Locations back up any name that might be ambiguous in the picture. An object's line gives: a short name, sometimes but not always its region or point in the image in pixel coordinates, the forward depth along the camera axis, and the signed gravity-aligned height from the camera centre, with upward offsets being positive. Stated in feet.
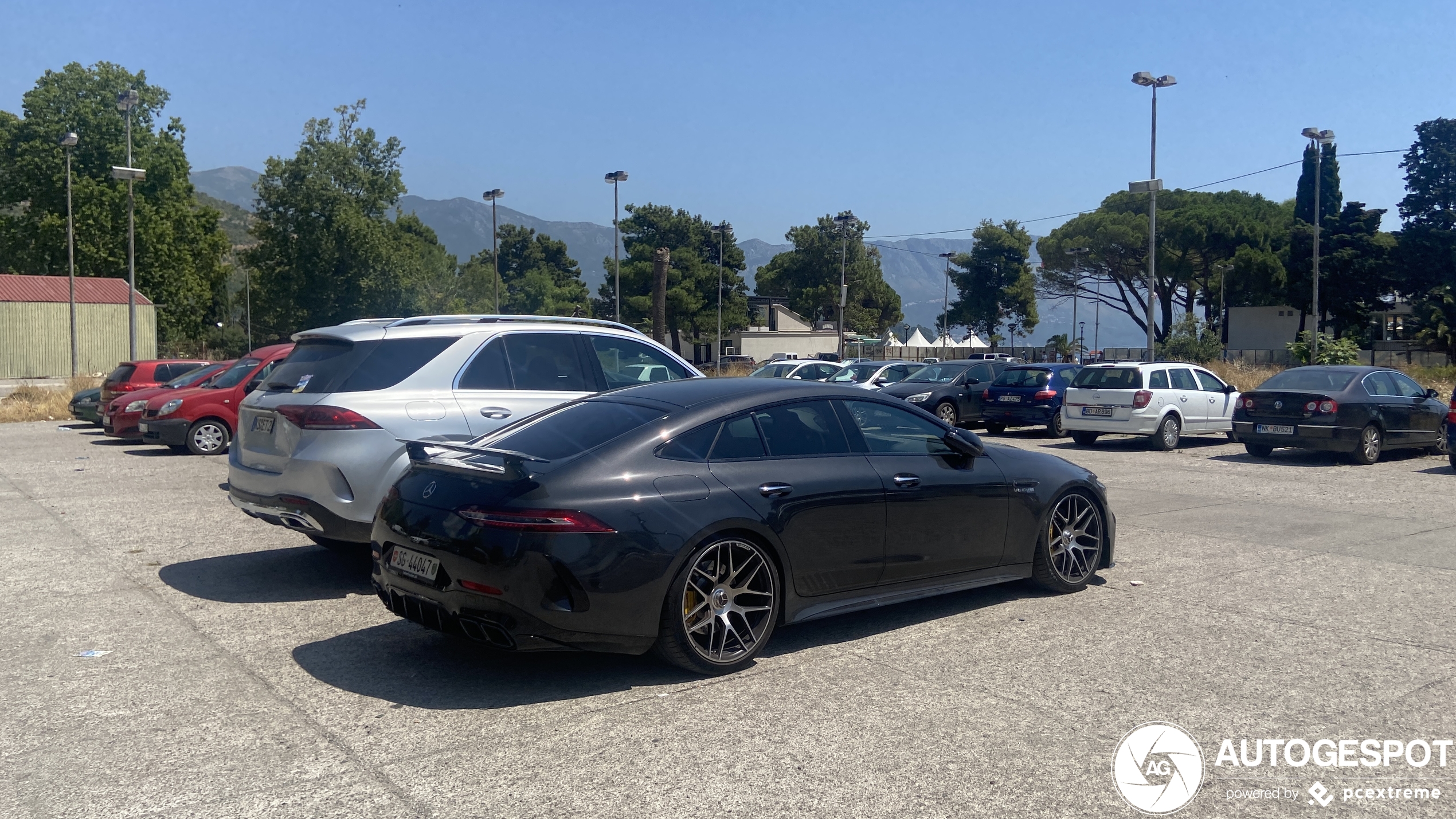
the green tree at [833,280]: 292.81 +22.84
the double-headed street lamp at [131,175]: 101.63 +16.79
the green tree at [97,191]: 203.51 +30.38
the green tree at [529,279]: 239.50 +23.01
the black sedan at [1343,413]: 50.75 -2.14
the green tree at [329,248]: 197.77 +19.63
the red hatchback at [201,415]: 53.98 -3.21
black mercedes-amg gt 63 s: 15.84 -2.60
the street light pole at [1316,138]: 119.75 +25.87
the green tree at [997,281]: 288.71 +22.53
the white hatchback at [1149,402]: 61.11 -2.09
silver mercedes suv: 22.39 -0.96
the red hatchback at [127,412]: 59.98 -3.42
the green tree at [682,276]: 260.42 +20.58
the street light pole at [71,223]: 117.51 +14.24
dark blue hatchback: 71.00 -2.18
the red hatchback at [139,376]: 67.87 -1.60
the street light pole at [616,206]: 153.07 +22.69
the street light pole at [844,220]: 199.19 +26.87
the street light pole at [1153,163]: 103.86 +20.19
